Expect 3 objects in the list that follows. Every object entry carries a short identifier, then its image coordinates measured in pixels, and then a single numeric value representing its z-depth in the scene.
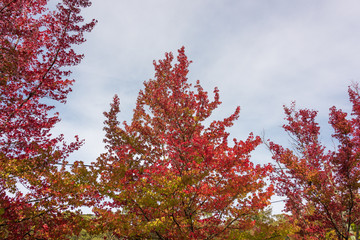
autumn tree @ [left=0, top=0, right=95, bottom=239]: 6.28
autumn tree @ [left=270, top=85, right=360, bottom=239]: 9.45
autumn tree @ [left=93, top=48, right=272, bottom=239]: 6.76
